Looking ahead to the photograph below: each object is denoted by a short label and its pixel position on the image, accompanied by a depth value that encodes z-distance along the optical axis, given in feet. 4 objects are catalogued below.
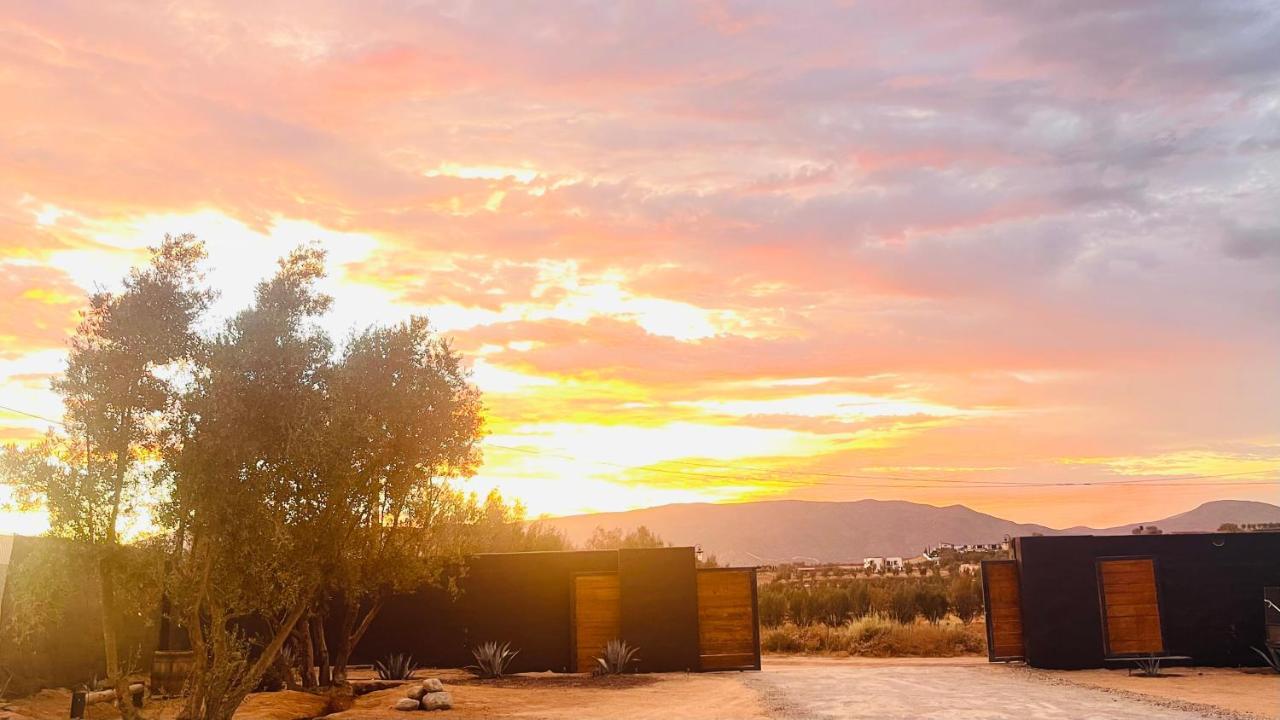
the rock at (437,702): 50.42
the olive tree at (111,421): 37.01
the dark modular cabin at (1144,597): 65.77
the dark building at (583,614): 68.18
